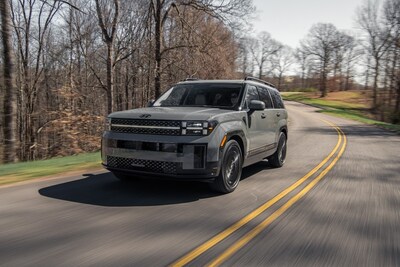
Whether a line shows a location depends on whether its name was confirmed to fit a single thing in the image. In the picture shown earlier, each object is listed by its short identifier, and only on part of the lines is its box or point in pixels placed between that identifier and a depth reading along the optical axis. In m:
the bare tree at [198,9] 21.58
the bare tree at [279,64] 114.61
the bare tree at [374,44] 50.53
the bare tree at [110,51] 20.09
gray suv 5.84
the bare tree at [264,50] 110.50
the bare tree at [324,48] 79.06
